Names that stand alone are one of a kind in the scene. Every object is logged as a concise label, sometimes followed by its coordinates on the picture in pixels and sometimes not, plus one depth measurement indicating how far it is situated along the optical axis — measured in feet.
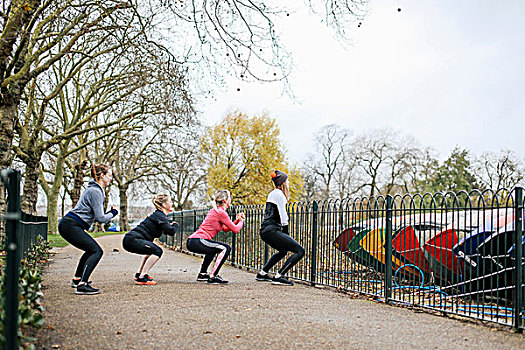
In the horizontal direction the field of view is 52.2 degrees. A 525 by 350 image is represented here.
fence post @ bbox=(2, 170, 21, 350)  11.05
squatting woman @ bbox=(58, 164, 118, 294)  24.76
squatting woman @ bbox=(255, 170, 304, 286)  29.35
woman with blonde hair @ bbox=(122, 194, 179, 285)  28.50
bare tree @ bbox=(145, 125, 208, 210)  109.95
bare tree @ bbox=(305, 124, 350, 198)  180.45
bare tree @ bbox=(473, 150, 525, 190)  156.25
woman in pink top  29.99
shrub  13.50
